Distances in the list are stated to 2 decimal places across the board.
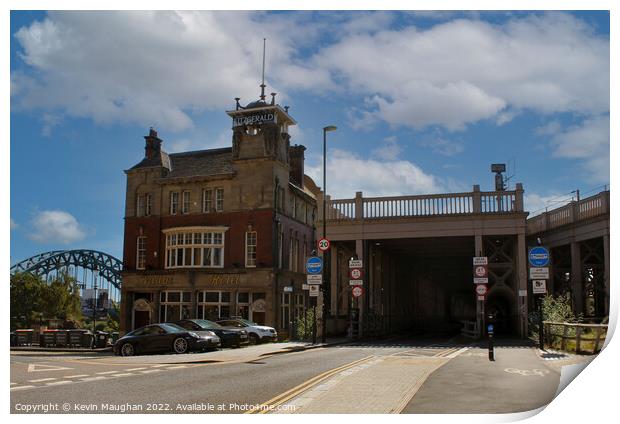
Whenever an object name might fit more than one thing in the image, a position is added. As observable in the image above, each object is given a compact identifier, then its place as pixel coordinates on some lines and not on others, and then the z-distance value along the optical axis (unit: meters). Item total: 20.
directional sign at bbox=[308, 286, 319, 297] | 32.50
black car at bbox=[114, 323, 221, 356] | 27.44
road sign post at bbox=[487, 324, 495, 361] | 20.93
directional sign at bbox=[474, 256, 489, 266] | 30.75
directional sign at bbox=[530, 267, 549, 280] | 22.69
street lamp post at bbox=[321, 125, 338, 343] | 34.41
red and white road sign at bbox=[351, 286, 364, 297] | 36.41
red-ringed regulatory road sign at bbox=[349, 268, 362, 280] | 35.88
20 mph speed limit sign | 34.72
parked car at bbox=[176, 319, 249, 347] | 31.41
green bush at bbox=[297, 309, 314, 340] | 38.57
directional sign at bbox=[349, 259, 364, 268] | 35.63
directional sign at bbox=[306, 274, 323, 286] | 32.97
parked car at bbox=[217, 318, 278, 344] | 35.91
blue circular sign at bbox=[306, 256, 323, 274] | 33.44
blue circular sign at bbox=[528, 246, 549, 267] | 22.63
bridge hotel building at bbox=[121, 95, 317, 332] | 46.88
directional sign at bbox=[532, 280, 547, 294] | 22.84
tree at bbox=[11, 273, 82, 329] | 61.62
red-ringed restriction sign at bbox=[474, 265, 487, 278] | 30.70
